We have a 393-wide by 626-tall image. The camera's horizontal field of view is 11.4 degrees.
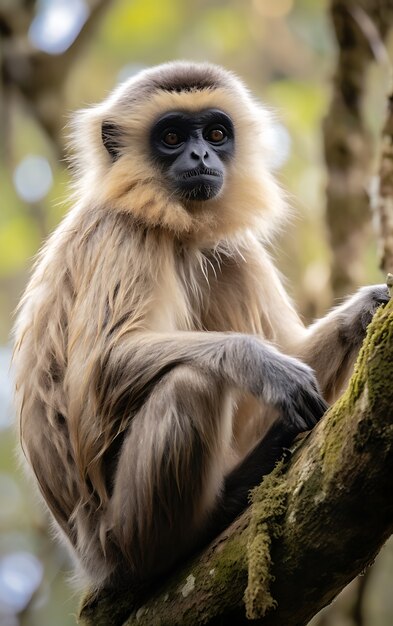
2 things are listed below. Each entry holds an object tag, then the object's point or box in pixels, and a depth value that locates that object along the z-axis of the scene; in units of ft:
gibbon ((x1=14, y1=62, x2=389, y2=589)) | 39.17
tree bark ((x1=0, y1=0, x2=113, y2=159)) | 73.63
